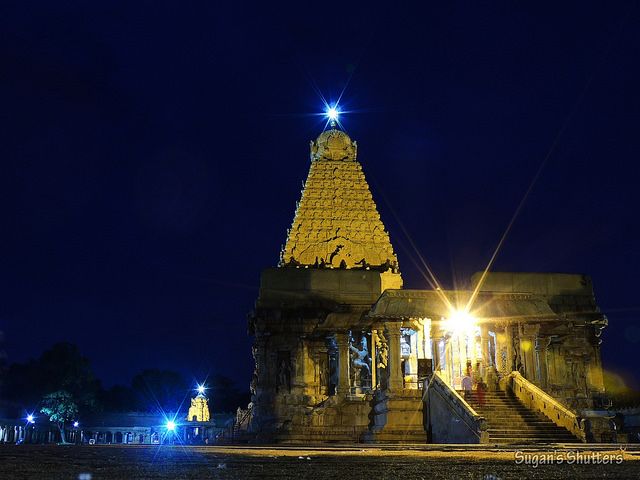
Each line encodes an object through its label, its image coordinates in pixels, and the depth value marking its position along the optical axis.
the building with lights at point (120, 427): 54.28
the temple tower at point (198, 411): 61.88
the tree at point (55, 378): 76.00
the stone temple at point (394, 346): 24.55
